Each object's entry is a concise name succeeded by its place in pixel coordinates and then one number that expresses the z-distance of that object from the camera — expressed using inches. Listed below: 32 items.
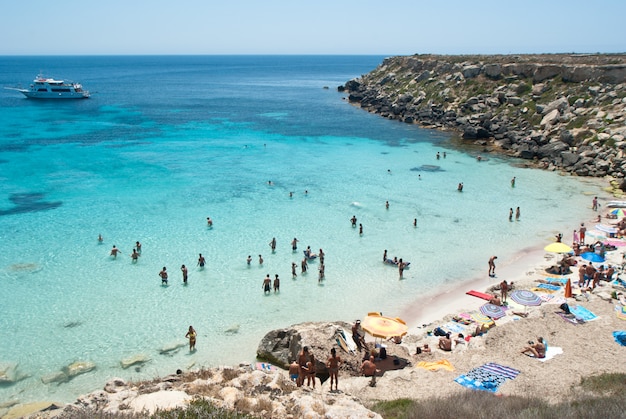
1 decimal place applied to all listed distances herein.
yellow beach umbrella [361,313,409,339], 615.8
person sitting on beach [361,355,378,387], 549.0
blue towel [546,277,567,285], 852.8
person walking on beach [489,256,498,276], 912.3
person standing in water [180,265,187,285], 885.7
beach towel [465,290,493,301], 818.8
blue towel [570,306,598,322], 678.5
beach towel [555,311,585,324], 672.4
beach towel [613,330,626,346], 597.3
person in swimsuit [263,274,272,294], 850.8
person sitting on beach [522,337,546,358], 584.0
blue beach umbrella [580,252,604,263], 911.7
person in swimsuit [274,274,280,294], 856.3
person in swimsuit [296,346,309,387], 513.3
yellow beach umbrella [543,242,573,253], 915.4
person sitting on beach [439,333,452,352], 637.3
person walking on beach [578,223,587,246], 1010.7
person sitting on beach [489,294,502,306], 772.0
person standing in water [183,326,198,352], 683.3
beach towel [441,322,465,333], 700.8
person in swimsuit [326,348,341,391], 505.4
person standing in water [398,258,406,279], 912.3
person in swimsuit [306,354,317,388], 513.0
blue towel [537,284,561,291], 826.0
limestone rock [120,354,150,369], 652.1
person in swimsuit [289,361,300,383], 538.0
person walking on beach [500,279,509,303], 802.2
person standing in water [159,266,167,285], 875.4
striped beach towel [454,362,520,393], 502.3
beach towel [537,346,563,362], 576.1
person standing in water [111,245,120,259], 986.3
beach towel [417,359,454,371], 566.3
